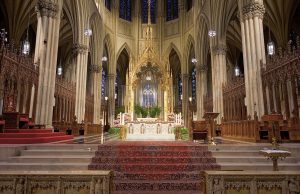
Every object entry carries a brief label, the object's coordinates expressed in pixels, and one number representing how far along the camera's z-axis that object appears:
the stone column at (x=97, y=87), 24.85
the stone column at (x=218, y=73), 19.12
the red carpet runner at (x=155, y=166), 5.33
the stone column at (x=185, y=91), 29.22
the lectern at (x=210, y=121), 9.67
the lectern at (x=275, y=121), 8.97
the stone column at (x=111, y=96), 28.54
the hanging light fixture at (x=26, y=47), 13.84
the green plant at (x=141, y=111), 16.19
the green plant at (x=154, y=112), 15.95
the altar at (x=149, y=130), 13.70
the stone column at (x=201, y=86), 24.17
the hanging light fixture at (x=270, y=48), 15.05
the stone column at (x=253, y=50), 12.84
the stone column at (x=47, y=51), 12.72
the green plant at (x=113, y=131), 19.47
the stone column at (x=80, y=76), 19.05
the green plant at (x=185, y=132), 16.01
